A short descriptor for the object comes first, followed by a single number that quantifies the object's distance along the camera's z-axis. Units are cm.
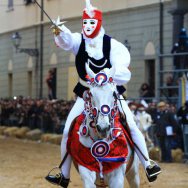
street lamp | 4266
